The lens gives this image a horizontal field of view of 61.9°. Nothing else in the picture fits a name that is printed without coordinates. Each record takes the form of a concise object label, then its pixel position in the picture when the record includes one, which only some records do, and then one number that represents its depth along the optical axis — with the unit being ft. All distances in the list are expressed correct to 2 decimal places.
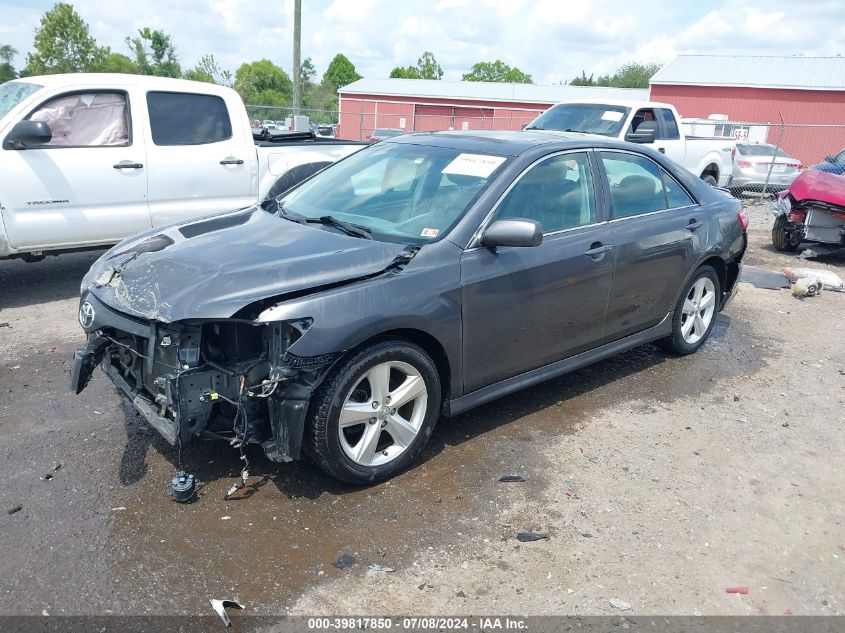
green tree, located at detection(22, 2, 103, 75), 151.94
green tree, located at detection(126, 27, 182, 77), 203.10
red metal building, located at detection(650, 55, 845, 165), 100.73
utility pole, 65.46
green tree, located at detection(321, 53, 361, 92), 320.50
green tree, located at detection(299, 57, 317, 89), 392.88
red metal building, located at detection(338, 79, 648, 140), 121.29
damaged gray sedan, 10.77
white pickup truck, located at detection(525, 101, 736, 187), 36.63
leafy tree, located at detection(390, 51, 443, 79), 363.76
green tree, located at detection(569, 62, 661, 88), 298.39
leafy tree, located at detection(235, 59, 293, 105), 235.20
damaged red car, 31.40
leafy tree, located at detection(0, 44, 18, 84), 197.67
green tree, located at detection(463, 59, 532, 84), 376.07
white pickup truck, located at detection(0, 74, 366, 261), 20.17
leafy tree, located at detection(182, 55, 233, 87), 182.17
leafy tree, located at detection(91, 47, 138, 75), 159.74
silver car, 57.06
